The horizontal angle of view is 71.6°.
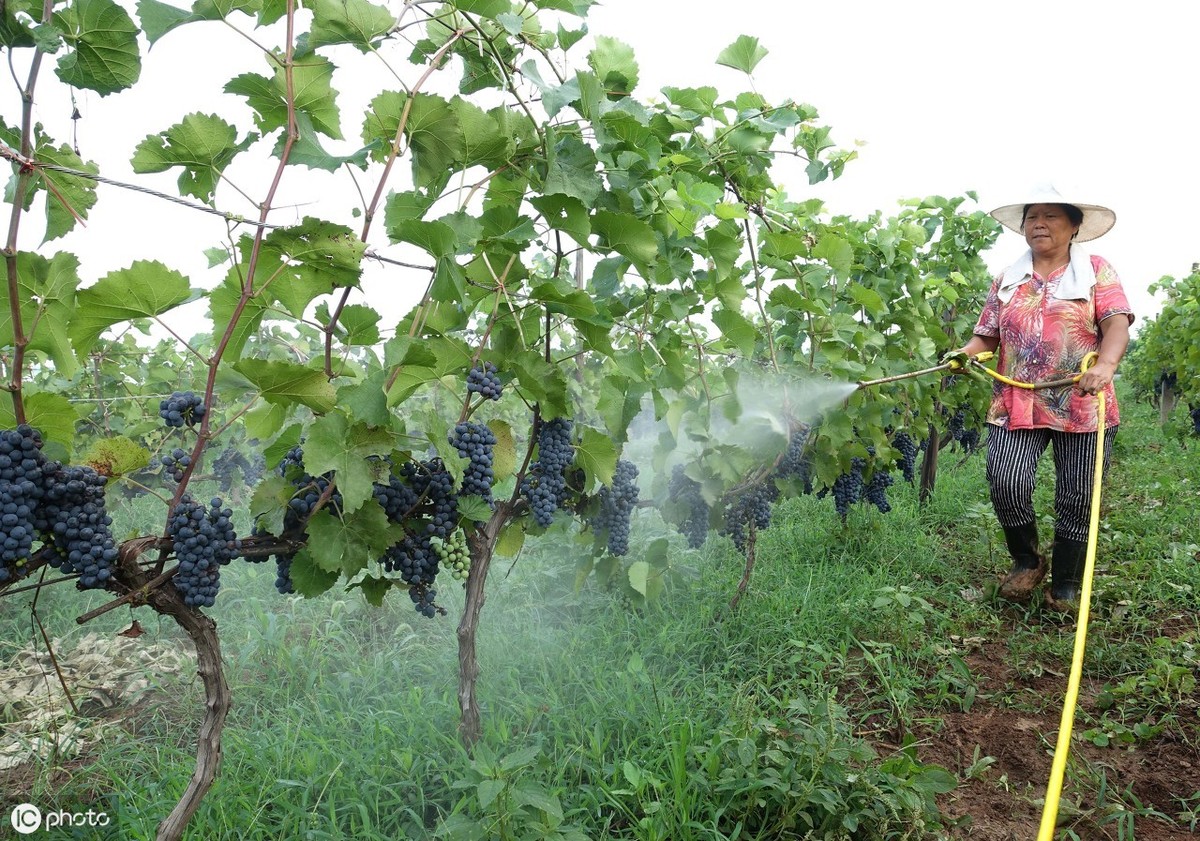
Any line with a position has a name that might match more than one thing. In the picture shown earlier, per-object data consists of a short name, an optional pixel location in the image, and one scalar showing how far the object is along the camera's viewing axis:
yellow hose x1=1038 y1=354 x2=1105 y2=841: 1.45
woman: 3.75
